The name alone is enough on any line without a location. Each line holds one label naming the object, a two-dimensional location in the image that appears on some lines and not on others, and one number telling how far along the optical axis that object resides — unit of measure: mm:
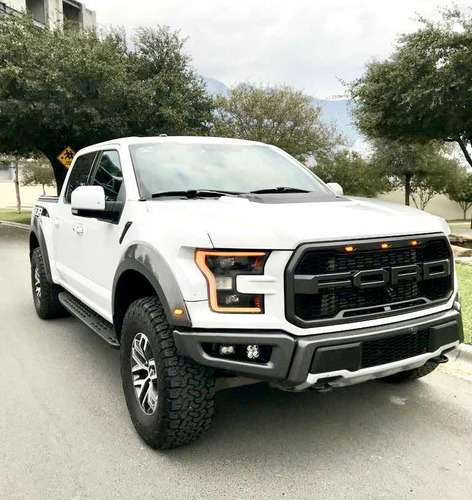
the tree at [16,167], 31456
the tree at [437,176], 31423
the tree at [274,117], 29359
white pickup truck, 2646
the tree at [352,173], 32469
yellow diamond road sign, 16219
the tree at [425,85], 14055
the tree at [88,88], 15664
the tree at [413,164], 28859
